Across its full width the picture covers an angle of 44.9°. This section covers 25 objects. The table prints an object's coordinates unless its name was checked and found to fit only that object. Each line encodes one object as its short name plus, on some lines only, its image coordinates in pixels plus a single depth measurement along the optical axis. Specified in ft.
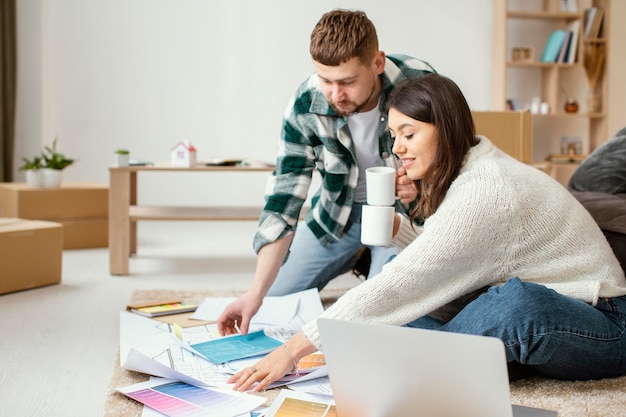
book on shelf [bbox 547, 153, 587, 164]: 17.92
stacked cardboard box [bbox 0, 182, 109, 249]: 12.73
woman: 4.75
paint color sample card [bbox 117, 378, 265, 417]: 4.64
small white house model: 11.35
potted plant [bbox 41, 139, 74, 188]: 13.08
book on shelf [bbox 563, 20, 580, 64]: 17.75
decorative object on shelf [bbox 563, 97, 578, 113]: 18.24
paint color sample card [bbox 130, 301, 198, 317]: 7.40
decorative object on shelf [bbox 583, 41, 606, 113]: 18.11
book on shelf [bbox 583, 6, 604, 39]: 18.02
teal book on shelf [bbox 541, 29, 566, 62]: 17.71
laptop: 3.68
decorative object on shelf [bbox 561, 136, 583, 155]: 18.43
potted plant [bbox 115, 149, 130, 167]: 10.73
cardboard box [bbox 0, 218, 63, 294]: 9.07
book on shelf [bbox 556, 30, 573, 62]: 17.75
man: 6.02
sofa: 6.70
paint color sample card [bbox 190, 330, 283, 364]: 5.68
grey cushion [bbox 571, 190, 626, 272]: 6.62
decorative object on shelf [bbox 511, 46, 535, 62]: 17.85
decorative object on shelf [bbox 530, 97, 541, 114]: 18.02
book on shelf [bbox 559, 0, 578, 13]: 17.79
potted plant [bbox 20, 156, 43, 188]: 13.03
